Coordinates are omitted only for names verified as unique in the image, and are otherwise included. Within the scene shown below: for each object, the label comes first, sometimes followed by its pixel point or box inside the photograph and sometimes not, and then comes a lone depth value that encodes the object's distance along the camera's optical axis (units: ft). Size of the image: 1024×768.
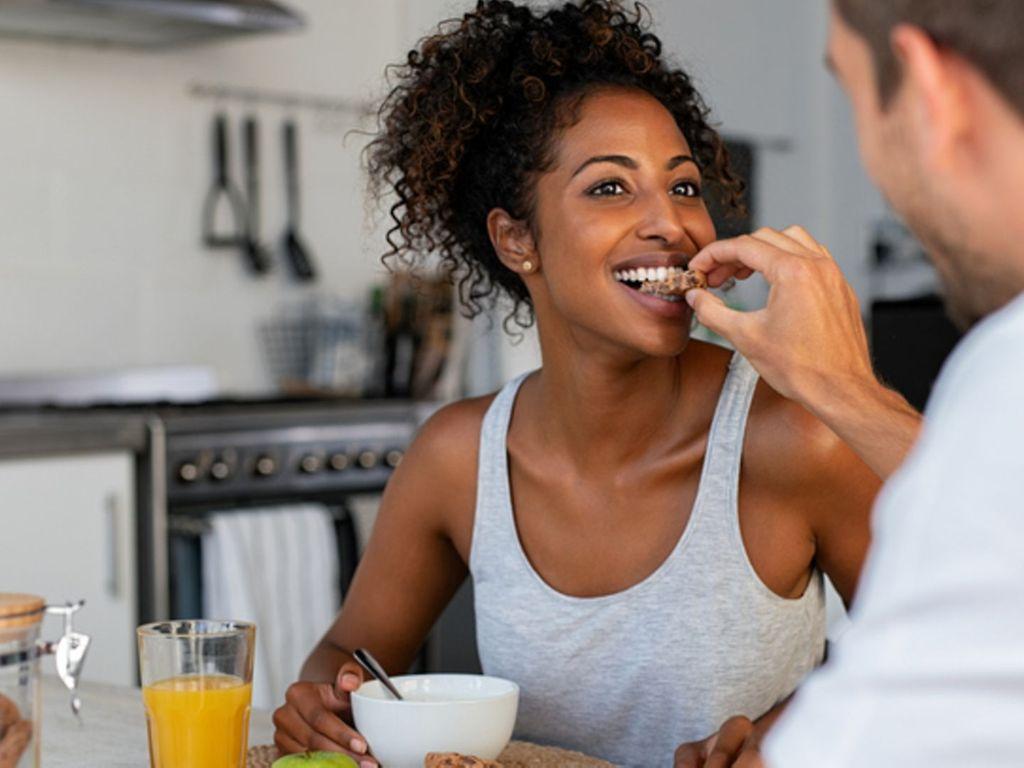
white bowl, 4.04
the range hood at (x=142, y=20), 10.89
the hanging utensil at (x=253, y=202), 12.89
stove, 10.42
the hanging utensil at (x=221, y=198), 12.75
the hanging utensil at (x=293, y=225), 13.16
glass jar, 3.48
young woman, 5.22
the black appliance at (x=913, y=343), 7.39
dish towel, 10.20
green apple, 3.79
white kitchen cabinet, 9.60
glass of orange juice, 3.96
